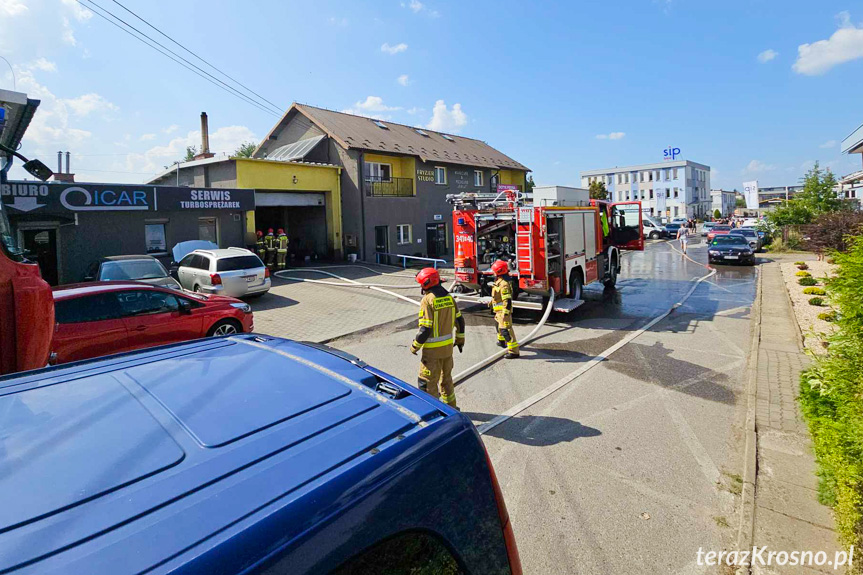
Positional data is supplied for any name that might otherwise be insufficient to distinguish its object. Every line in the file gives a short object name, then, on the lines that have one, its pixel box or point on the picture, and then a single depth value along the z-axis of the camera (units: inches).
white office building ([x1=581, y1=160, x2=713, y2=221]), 3031.5
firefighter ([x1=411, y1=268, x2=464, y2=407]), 226.8
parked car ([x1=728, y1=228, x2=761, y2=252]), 1125.7
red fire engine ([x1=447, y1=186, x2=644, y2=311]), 459.5
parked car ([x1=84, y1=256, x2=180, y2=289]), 469.7
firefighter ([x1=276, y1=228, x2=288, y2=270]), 773.3
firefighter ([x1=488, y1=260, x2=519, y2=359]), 344.2
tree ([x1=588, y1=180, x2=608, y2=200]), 1915.6
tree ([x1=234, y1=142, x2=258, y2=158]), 2427.0
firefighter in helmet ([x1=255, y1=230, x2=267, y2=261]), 775.1
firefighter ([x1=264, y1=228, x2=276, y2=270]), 783.1
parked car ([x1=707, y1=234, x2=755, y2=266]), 922.7
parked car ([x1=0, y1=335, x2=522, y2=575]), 48.4
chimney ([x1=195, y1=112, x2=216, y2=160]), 1071.0
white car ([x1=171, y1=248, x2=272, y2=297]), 524.4
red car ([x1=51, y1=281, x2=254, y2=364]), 278.1
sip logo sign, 3125.0
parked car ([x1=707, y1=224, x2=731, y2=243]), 1437.9
